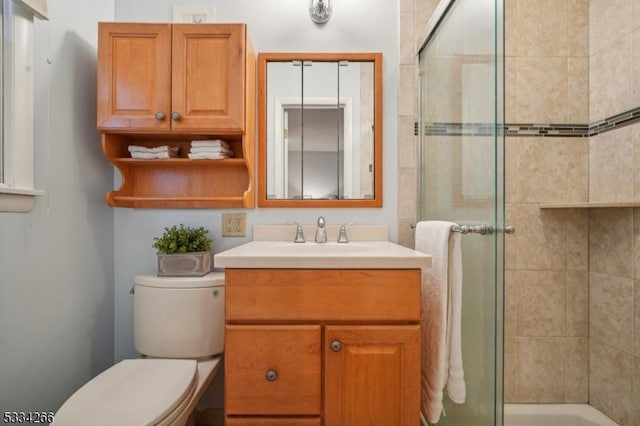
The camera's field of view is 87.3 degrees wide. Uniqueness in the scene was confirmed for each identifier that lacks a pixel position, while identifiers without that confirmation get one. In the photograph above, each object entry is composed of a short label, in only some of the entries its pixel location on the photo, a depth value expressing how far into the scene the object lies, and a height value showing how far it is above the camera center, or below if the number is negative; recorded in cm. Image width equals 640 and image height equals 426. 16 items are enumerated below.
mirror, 167 +42
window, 108 +37
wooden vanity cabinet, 108 -44
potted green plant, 150 -20
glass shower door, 95 +13
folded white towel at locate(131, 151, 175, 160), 154 +26
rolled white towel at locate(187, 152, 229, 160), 153 +25
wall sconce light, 165 +99
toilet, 104 -56
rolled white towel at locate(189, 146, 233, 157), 153 +28
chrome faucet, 161 -10
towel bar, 96 -5
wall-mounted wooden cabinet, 145 +57
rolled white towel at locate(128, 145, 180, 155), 155 +28
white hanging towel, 111 -39
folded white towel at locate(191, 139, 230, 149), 153 +31
